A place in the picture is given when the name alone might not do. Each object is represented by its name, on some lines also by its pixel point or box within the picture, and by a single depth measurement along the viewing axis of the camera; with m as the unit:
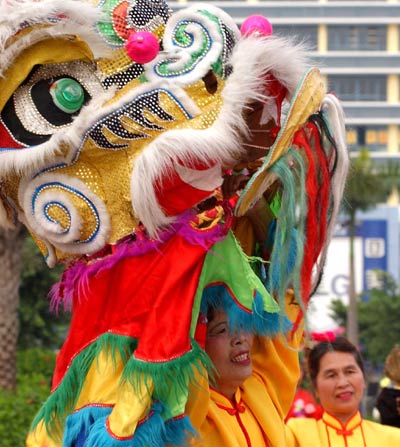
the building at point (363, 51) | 117.31
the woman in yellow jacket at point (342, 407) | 8.07
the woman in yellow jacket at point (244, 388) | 6.30
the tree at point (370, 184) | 47.01
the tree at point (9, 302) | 16.76
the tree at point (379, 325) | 62.31
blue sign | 108.28
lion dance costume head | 5.75
